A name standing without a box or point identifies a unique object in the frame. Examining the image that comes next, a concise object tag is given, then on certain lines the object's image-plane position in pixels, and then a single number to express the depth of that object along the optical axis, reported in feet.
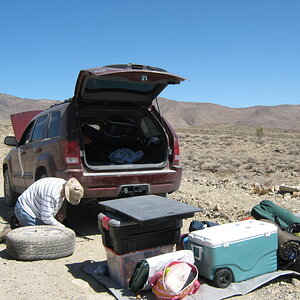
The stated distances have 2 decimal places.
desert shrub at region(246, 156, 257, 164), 55.20
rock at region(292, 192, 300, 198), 25.63
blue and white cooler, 11.90
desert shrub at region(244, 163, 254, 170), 50.27
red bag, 11.00
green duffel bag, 15.23
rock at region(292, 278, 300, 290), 12.33
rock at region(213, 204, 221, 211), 22.15
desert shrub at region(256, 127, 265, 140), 127.75
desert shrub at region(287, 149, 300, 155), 66.79
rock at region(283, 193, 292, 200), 25.25
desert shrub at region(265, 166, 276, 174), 46.16
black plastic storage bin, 12.14
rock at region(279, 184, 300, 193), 26.66
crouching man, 16.37
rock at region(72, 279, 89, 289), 12.54
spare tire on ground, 14.33
